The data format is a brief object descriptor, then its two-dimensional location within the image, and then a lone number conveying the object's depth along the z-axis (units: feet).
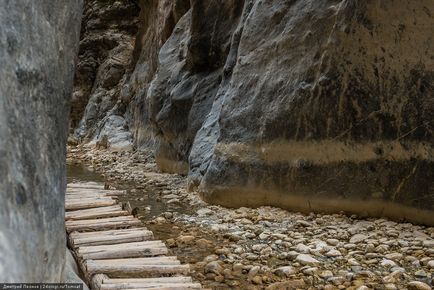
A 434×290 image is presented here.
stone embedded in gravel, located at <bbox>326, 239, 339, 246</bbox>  18.70
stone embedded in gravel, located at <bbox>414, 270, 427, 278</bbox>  15.13
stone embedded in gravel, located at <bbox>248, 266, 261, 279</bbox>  16.03
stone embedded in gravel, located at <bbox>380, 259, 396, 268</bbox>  16.12
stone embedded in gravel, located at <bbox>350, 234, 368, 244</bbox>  18.69
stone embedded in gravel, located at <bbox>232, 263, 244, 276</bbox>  16.47
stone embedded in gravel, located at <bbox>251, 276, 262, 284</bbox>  15.49
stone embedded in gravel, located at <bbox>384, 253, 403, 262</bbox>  16.67
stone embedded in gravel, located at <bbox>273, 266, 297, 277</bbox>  15.97
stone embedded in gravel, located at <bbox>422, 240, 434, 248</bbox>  17.43
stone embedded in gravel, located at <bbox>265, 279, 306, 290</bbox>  14.87
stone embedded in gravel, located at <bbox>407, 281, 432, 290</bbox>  14.14
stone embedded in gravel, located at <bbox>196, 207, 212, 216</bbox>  25.04
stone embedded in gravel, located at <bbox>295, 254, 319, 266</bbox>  16.80
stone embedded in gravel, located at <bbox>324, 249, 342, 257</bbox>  17.43
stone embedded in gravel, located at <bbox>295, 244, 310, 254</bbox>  18.06
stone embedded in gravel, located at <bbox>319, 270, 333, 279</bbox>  15.55
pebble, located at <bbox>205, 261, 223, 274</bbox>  16.51
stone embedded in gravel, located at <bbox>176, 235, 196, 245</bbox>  20.22
